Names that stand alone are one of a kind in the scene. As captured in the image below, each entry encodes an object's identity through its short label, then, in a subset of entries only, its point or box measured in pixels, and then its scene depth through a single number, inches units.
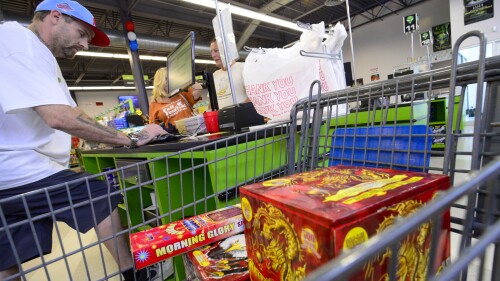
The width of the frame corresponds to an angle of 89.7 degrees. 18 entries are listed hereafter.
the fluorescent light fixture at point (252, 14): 197.3
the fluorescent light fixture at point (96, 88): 496.1
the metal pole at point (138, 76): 275.0
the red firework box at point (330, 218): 15.3
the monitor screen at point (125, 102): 188.2
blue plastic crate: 27.4
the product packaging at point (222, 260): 26.9
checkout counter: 39.4
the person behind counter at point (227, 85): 95.2
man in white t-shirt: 38.7
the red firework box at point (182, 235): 27.3
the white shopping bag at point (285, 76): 51.7
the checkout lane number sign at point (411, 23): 195.0
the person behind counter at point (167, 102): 101.6
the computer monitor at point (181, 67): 65.7
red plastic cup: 61.6
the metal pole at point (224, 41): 68.3
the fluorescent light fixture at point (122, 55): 307.0
